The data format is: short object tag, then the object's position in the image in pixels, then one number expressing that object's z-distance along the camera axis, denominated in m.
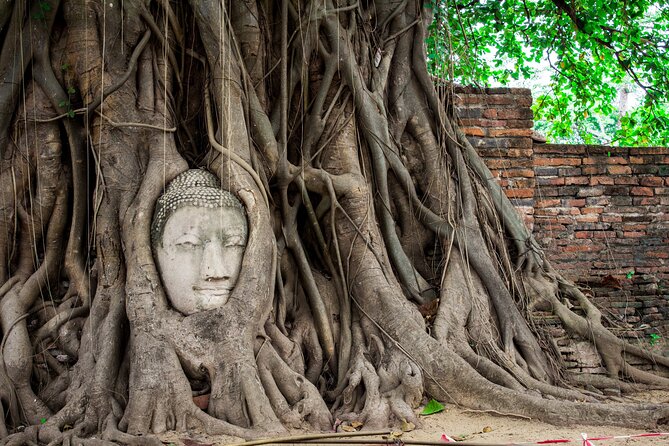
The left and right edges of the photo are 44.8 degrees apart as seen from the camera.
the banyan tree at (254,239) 4.12
